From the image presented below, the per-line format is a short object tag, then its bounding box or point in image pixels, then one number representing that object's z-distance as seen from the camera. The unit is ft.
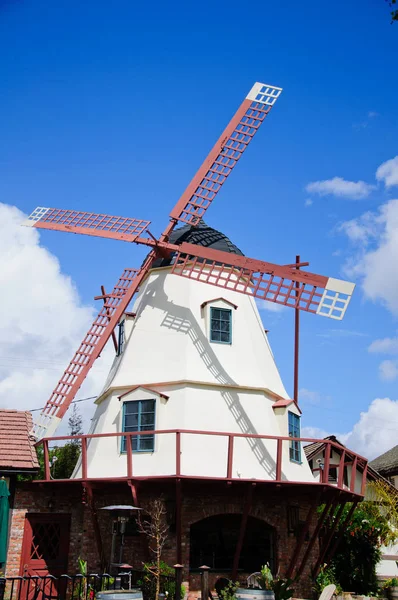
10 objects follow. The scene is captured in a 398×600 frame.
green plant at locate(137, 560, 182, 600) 44.68
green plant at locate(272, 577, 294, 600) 43.45
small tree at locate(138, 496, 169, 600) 45.66
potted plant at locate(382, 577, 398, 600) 58.90
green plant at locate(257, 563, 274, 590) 43.42
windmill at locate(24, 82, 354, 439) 53.47
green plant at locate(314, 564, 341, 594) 53.26
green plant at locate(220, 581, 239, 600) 43.32
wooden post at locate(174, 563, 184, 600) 41.70
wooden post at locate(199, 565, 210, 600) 42.22
